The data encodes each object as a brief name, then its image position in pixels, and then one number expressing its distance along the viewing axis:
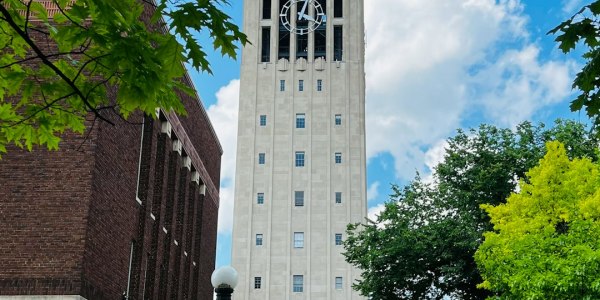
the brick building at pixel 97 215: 21.88
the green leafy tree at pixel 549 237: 25.58
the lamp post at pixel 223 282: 12.05
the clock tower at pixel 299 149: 73.25
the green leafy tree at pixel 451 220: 35.88
